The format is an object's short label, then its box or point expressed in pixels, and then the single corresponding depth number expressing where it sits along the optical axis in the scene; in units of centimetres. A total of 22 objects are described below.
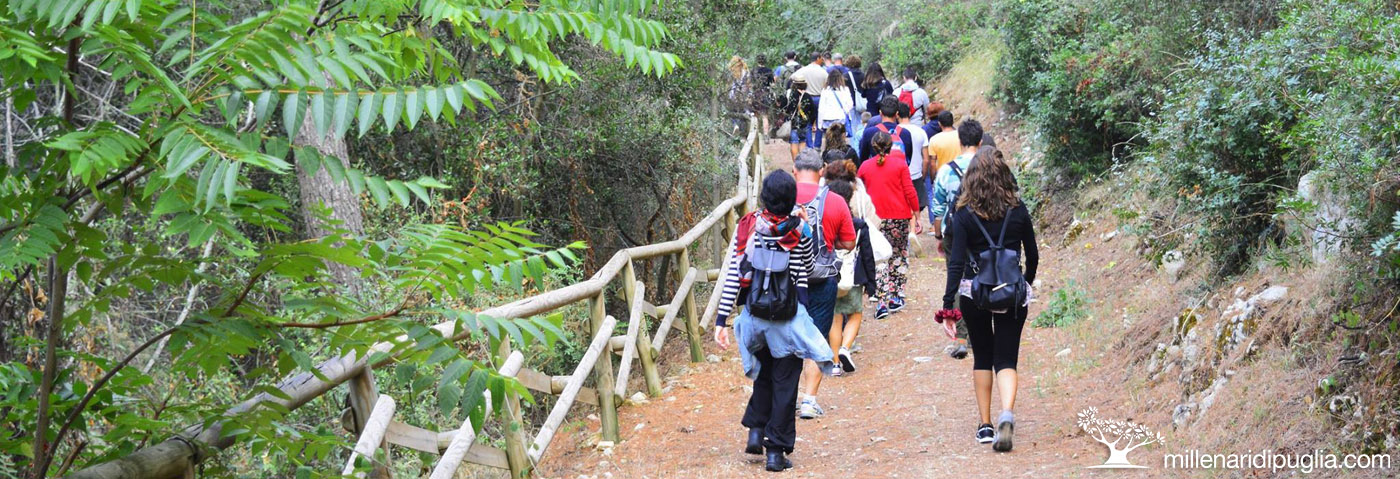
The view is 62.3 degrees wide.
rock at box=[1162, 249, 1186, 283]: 916
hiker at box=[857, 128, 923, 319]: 1131
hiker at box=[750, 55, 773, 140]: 1870
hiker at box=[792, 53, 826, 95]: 1852
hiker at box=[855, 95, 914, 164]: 1288
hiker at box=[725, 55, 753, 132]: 1691
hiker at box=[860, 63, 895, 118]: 1631
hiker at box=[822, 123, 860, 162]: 1463
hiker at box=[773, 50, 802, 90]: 2098
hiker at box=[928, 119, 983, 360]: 926
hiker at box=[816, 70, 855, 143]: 1612
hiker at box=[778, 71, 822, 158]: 1844
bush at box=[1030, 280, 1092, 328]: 1009
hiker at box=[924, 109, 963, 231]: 1187
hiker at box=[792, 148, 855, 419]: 781
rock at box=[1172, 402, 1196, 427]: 670
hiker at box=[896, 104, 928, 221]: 1358
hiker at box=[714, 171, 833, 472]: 659
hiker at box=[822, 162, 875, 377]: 873
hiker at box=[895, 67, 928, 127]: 1627
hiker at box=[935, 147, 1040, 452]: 657
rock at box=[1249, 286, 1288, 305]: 687
